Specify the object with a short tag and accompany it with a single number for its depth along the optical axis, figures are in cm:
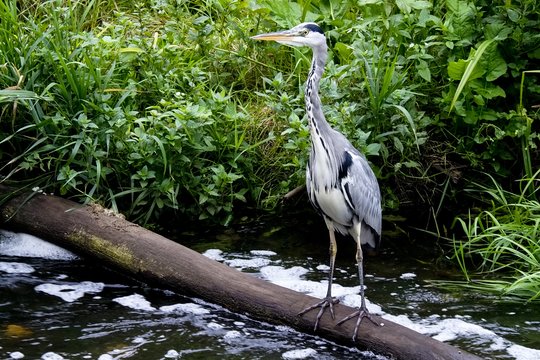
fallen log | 813
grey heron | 908
